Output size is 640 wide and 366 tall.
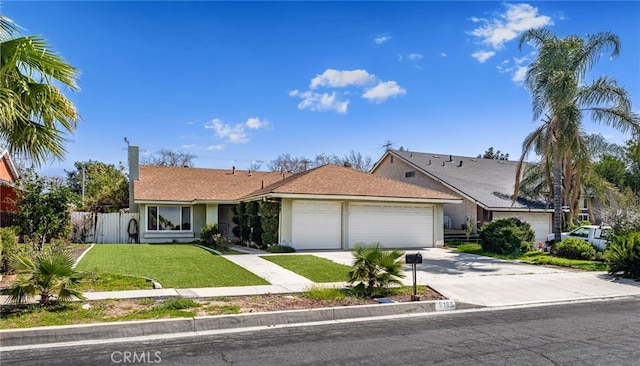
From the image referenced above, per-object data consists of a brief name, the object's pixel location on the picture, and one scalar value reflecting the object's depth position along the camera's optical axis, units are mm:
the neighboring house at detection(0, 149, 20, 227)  13734
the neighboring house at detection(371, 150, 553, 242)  25672
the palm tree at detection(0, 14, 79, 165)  7816
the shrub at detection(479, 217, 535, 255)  19484
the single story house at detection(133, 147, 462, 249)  19844
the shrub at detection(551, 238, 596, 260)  17953
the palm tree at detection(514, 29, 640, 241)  18433
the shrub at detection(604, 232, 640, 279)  13359
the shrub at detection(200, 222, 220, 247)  21664
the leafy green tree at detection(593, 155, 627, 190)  39844
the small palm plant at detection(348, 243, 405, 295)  9648
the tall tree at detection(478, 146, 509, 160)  57594
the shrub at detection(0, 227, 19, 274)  10820
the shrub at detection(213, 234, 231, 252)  19297
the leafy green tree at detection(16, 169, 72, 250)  12930
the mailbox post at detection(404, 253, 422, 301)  9312
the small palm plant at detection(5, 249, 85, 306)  7406
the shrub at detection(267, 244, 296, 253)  18764
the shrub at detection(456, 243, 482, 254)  20688
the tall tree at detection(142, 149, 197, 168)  52875
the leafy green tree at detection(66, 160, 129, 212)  30062
